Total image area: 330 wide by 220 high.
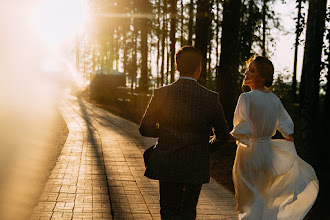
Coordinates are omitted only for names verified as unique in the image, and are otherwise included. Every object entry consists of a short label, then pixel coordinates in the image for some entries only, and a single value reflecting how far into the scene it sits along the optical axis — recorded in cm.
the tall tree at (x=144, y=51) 2753
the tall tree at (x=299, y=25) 1189
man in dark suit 365
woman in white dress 446
